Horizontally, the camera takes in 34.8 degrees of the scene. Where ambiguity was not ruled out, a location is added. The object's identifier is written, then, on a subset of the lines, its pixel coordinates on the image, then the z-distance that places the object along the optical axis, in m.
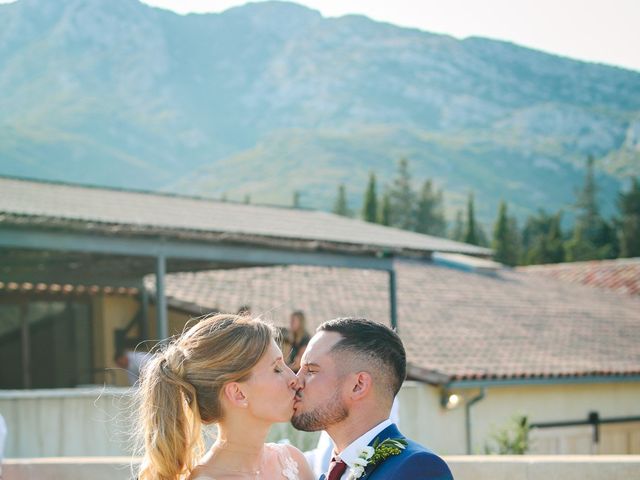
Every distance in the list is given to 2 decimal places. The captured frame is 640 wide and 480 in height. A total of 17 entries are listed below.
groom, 3.34
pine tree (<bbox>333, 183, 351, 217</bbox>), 87.69
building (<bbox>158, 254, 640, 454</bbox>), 16.36
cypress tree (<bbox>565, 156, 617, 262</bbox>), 56.81
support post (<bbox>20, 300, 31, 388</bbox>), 17.89
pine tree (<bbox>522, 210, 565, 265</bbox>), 55.53
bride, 3.52
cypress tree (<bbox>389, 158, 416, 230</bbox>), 94.69
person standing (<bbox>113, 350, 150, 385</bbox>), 14.17
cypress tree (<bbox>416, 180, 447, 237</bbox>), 94.12
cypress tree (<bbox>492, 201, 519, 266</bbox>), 60.12
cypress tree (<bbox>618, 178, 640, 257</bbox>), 55.09
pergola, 11.62
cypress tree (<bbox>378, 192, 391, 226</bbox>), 65.94
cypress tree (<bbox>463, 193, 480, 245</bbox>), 60.59
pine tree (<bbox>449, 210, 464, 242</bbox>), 86.50
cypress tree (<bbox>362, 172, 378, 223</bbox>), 67.94
